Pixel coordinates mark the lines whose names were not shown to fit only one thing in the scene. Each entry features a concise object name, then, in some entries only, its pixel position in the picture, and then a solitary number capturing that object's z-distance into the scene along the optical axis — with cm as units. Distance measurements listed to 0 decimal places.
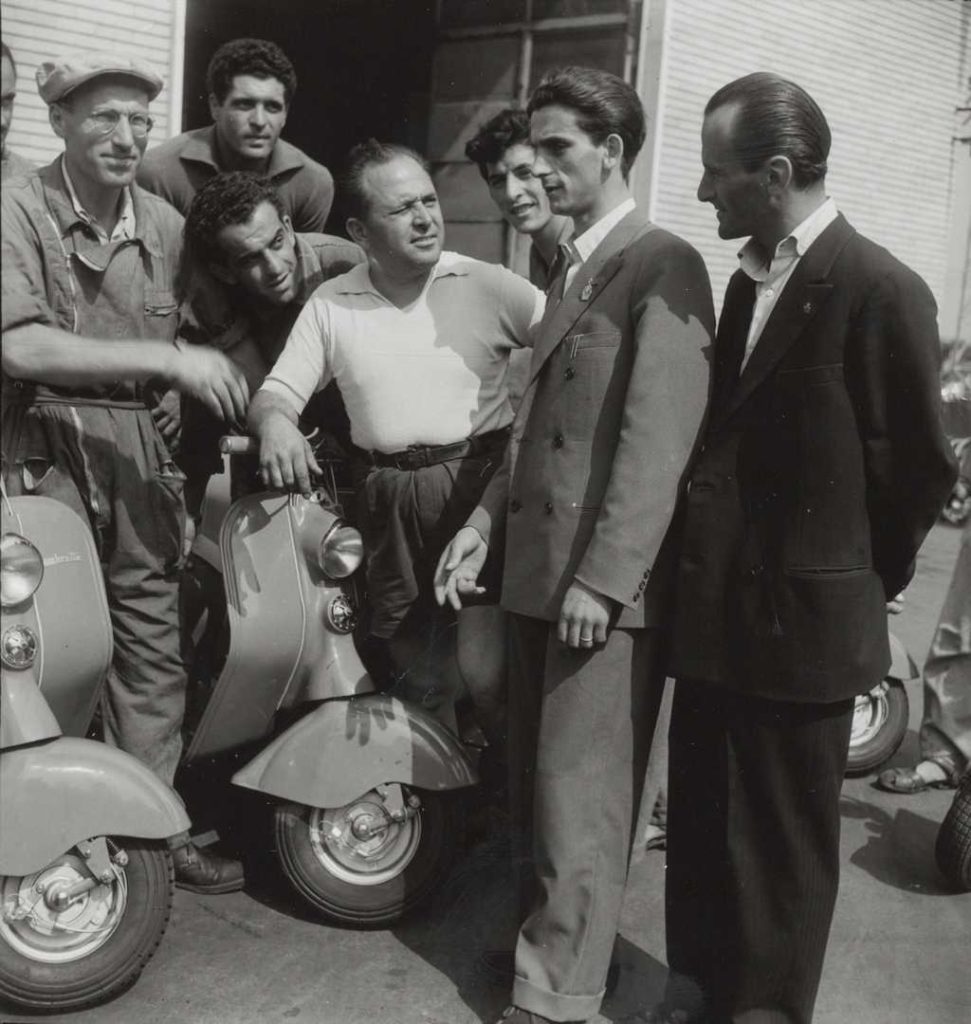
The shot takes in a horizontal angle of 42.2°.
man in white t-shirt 306
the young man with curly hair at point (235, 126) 393
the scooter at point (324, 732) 301
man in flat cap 269
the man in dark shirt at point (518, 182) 385
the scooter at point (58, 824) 250
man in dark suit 234
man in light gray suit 244
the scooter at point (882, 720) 426
